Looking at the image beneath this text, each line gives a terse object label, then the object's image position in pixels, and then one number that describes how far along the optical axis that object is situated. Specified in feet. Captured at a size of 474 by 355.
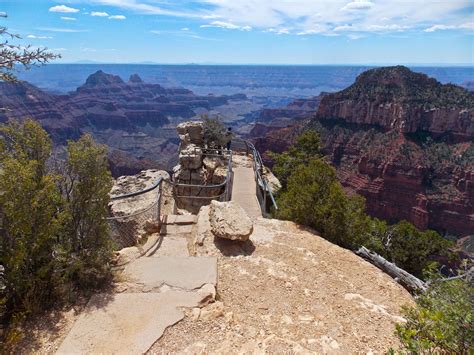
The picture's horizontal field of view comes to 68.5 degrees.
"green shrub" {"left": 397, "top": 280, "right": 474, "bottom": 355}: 13.79
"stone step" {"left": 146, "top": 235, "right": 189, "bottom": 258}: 28.45
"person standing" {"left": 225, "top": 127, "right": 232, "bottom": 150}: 69.49
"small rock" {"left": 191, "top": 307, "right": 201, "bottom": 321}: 18.80
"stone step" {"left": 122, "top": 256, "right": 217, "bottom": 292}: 21.93
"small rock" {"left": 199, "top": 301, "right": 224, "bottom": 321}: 18.95
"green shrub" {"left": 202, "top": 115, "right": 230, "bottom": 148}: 68.59
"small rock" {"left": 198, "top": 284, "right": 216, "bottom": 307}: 20.30
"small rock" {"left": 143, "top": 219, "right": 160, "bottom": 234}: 34.52
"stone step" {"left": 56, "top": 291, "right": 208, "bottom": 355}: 16.71
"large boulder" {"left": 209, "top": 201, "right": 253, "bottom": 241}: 27.48
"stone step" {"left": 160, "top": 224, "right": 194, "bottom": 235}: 32.98
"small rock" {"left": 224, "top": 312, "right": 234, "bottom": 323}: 19.00
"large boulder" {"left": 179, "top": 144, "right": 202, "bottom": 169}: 60.64
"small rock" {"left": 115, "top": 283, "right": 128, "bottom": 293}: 21.13
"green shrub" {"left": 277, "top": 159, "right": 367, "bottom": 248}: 34.94
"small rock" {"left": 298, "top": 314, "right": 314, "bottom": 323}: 19.86
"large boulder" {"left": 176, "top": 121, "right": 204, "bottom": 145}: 68.33
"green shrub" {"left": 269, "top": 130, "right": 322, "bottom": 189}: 78.57
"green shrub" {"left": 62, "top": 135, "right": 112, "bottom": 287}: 21.09
